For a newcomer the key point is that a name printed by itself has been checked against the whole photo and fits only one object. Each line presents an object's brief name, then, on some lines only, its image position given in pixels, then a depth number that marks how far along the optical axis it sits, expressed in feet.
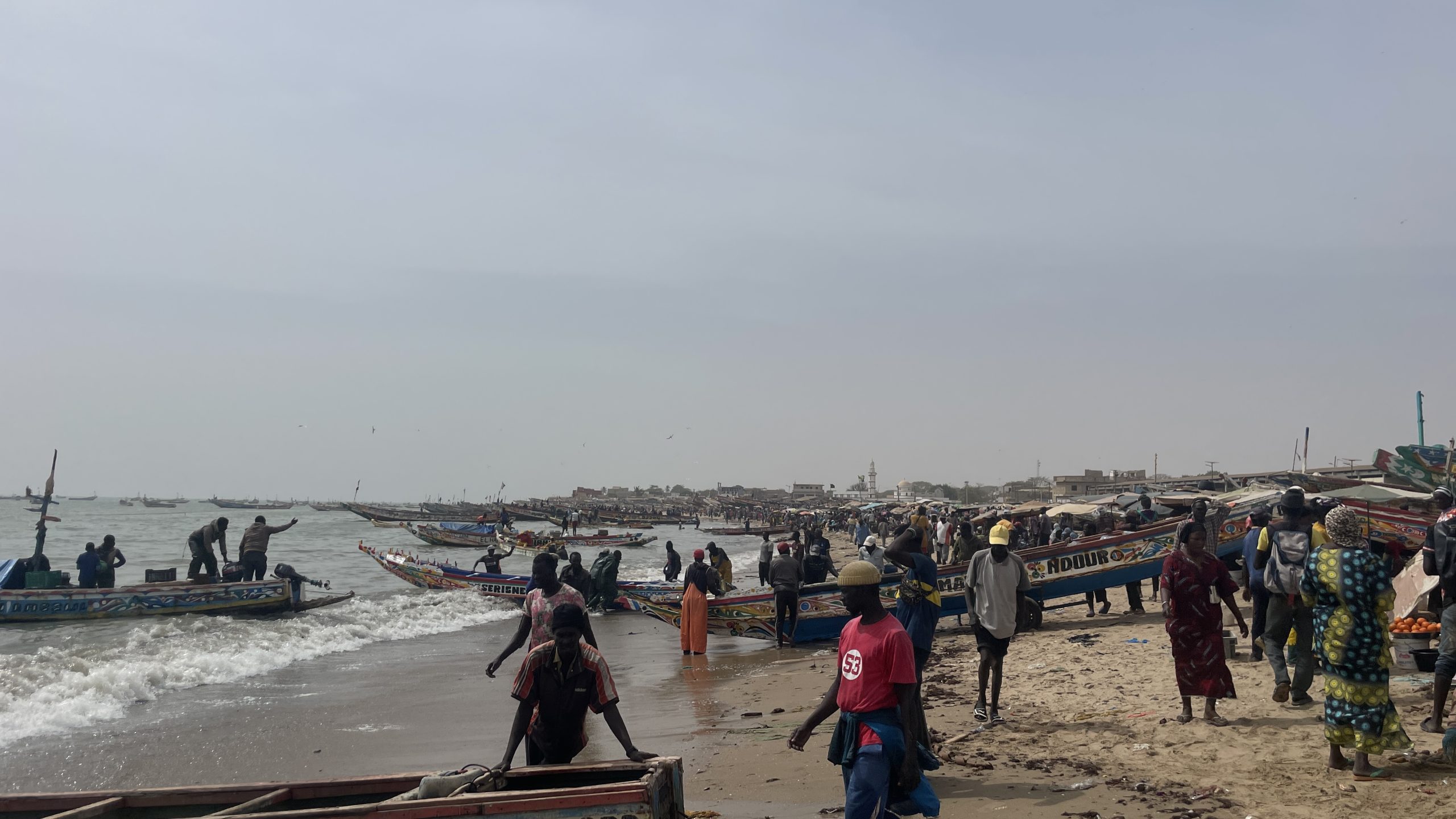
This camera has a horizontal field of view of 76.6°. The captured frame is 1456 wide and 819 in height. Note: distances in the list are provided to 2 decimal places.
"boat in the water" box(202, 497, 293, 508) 510.66
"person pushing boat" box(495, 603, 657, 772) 15.57
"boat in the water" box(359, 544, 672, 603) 73.41
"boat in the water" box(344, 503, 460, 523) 264.31
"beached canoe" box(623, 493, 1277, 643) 43.93
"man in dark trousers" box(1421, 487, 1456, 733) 18.79
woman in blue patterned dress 17.31
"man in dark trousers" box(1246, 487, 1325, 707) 22.82
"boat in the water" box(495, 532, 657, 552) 117.08
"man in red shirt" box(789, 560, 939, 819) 13.34
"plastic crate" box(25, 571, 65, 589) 61.46
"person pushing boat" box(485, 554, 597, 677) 20.57
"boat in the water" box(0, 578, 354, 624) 60.23
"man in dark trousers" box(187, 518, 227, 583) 64.39
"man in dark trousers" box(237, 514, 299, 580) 64.90
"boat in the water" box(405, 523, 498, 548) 164.25
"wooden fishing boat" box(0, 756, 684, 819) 13.42
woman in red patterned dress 22.07
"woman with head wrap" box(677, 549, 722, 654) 45.27
